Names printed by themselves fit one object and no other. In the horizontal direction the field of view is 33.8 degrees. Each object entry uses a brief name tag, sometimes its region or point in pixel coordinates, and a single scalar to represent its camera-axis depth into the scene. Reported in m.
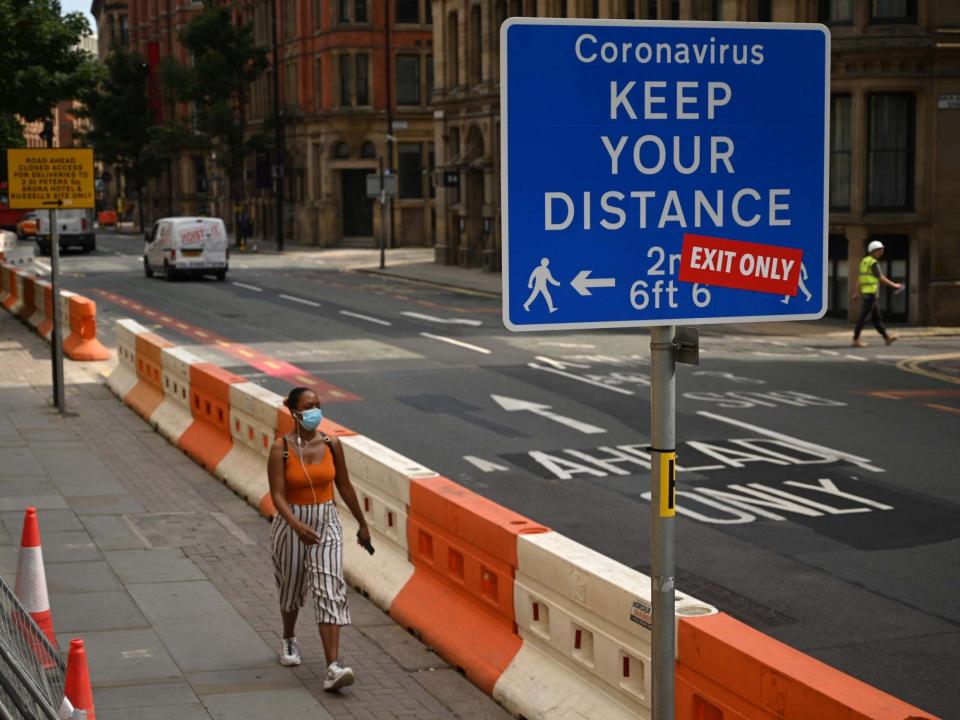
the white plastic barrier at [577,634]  7.90
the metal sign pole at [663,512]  4.98
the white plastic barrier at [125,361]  22.57
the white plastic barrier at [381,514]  11.35
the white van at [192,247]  48.78
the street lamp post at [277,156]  73.25
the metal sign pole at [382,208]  55.41
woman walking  9.46
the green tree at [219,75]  80.56
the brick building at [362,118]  75.50
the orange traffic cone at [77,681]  7.23
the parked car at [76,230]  69.00
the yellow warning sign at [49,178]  20.81
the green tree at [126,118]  102.25
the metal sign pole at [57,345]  20.65
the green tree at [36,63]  33.12
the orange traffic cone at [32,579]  9.26
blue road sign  4.84
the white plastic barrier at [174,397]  18.89
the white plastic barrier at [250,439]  15.05
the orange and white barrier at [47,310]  27.42
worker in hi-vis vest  29.45
